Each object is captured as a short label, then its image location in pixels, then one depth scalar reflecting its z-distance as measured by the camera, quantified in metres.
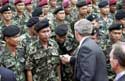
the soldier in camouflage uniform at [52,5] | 9.82
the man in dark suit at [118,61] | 3.63
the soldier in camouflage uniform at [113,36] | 6.55
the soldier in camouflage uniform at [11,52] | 5.56
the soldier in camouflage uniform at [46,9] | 8.85
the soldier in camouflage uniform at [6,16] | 8.02
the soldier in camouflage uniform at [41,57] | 5.83
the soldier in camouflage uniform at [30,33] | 6.51
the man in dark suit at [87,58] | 4.85
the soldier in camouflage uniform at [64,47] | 6.80
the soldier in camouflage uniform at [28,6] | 9.38
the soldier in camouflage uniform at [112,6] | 9.55
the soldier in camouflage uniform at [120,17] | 7.67
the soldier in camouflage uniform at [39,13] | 8.14
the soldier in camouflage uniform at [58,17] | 8.22
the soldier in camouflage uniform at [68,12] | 9.22
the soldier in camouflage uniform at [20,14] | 8.94
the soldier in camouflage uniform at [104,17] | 8.28
